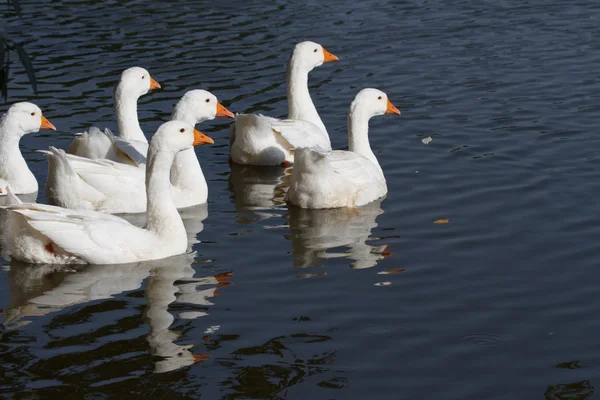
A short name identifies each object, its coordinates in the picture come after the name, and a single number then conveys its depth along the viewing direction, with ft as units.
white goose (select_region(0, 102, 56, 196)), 40.70
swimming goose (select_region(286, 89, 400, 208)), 37.47
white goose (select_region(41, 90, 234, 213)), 37.27
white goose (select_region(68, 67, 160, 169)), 40.78
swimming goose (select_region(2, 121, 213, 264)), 31.12
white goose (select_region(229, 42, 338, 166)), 43.62
